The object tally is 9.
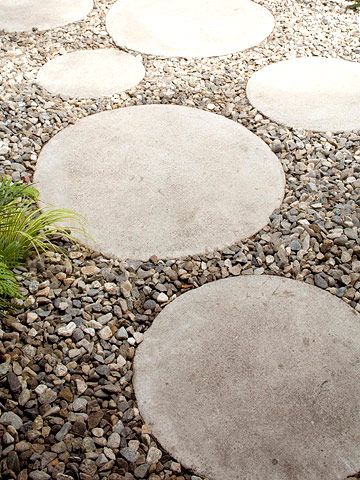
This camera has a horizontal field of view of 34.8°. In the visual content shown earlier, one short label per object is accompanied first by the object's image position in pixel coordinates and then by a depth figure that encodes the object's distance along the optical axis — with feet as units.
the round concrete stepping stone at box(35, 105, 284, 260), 8.09
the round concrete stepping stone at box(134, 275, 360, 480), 5.60
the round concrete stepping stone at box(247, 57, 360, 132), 10.22
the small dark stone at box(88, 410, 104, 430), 5.86
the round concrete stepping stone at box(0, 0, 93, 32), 13.23
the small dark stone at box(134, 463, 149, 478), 5.48
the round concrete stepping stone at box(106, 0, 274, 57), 12.39
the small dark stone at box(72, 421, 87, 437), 5.78
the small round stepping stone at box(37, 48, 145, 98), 11.07
